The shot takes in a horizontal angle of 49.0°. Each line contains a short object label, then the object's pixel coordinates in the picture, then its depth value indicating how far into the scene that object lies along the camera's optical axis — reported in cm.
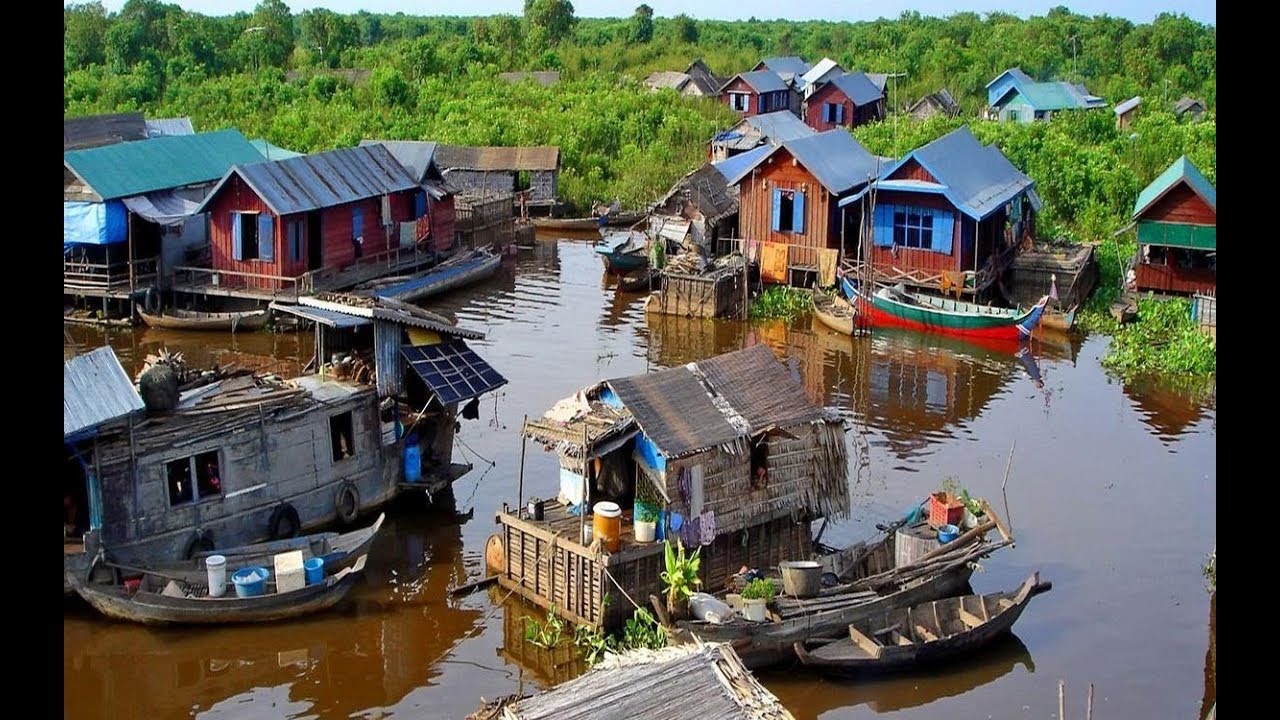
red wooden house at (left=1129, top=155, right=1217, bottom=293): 3153
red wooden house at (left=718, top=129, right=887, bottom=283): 3488
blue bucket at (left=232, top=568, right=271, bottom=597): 1700
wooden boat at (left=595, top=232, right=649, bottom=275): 3800
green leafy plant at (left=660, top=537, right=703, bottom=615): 1588
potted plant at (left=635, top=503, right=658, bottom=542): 1664
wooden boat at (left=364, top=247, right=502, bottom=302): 3381
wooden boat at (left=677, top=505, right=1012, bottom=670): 1576
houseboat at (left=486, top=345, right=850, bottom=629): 1669
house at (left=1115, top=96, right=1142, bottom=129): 6069
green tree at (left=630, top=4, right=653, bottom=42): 9606
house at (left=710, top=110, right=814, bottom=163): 5016
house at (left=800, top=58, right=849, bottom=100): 6669
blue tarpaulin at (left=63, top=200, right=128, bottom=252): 3117
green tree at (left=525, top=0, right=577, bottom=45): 8719
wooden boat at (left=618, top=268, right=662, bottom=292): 3725
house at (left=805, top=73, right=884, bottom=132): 6356
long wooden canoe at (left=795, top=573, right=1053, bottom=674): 1585
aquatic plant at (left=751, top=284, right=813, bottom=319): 3447
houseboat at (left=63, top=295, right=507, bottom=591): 1694
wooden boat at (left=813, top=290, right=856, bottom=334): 3253
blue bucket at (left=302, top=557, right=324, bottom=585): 1745
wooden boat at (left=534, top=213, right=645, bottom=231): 4534
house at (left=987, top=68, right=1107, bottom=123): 6241
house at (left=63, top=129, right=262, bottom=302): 3138
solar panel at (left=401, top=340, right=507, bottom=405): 2067
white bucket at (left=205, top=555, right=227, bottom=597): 1684
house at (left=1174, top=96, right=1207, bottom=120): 6156
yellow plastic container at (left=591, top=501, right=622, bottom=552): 1623
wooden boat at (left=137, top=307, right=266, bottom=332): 3159
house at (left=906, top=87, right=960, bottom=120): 6481
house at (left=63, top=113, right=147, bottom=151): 4056
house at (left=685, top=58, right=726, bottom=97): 6738
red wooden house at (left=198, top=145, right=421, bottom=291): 3150
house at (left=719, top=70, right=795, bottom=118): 6525
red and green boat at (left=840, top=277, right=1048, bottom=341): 3150
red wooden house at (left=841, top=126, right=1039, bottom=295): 3306
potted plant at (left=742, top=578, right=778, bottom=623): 1577
